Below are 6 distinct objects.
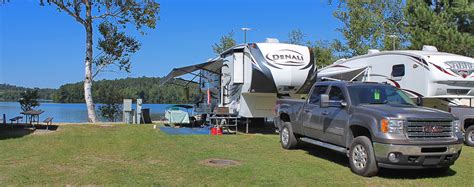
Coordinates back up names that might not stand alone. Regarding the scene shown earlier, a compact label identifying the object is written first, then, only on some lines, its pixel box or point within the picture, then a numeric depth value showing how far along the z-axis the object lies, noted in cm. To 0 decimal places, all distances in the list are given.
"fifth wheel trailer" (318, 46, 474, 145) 1297
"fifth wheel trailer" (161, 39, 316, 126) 1401
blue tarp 1548
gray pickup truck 737
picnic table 1485
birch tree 1928
